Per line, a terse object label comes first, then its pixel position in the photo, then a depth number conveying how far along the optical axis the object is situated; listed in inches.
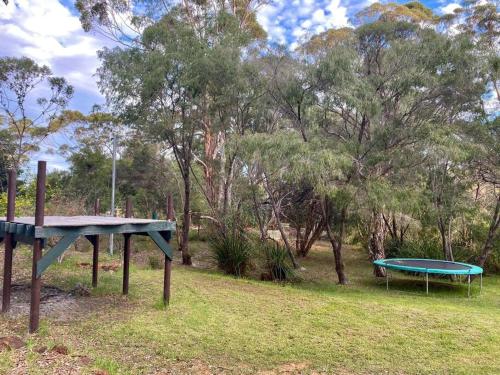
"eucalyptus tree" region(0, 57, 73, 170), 665.6
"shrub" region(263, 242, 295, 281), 347.9
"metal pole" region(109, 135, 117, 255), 429.7
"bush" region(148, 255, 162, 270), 370.0
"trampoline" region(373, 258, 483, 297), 325.1
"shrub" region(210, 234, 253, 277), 356.8
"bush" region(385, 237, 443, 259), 441.7
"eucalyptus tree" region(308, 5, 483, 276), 302.5
